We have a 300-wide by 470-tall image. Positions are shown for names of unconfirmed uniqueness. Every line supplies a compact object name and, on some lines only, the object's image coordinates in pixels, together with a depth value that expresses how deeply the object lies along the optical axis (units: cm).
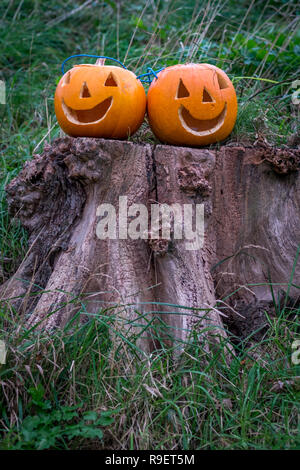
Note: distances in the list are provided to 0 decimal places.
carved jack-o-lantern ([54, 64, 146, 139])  228
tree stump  215
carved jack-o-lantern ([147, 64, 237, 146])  230
